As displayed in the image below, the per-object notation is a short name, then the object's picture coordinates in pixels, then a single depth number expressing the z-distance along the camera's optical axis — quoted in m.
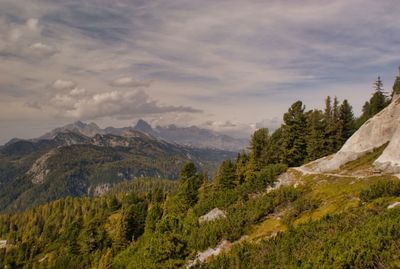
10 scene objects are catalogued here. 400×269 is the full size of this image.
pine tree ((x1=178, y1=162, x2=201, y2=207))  106.19
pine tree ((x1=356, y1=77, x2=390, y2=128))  108.62
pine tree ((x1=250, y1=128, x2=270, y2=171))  93.75
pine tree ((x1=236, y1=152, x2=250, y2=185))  96.57
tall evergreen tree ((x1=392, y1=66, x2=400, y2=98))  102.56
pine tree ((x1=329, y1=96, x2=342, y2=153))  91.47
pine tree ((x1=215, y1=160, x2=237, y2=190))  97.06
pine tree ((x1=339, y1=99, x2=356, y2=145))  93.81
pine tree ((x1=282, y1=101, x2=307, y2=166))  92.12
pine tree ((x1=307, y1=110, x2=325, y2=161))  89.44
